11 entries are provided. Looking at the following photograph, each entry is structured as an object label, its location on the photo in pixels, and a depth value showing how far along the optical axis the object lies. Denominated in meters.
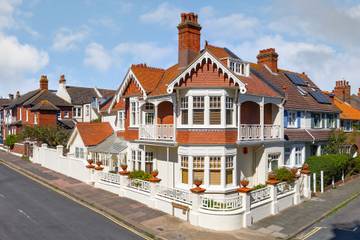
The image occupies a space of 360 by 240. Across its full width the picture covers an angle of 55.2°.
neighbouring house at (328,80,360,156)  38.01
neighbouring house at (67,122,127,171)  28.72
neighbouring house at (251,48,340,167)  28.05
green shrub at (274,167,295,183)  21.78
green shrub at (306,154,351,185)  26.30
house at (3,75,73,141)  47.22
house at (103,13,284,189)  20.14
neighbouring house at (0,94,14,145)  59.80
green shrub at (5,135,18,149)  45.98
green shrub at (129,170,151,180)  22.30
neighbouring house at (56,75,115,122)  48.72
